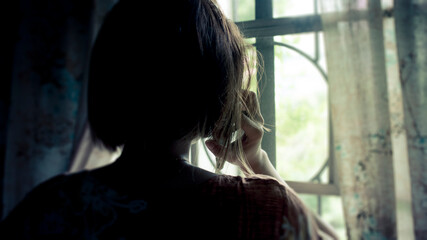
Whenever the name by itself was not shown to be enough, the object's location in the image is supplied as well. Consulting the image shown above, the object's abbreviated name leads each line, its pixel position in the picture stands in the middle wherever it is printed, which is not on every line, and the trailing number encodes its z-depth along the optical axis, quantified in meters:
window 0.45
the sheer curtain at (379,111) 0.83
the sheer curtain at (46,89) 1.15
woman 0.31
